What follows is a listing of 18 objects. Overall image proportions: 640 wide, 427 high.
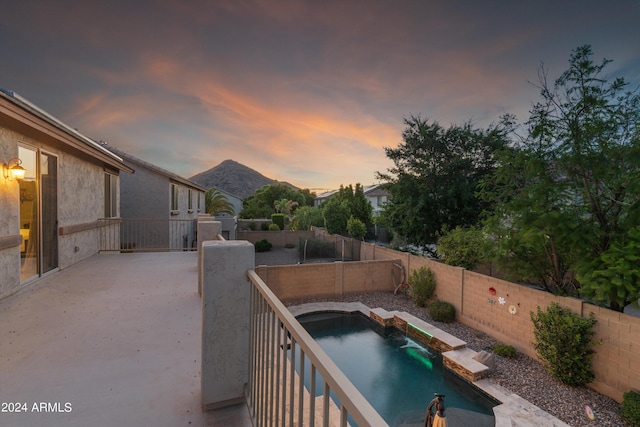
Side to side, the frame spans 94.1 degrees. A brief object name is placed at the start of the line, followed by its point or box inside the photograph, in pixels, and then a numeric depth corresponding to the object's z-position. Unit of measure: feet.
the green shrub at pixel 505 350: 23.26
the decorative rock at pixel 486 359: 21.30
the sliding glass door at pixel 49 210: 18.12
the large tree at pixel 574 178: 20.40
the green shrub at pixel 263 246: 66.55
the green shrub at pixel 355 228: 54.95
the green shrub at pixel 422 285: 32.65
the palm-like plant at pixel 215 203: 76.99
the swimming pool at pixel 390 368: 19.70
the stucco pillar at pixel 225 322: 6.54
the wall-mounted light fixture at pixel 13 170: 14.45
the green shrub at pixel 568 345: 18.94
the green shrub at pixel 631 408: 15.58
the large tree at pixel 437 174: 42.68
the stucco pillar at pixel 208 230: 15.08
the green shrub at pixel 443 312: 29.30
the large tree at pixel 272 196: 139.96
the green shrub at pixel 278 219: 87.30
